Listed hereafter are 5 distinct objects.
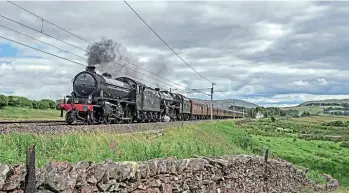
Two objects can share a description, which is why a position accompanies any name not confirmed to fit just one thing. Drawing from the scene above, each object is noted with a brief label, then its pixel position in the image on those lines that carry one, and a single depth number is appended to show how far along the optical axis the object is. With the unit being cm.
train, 2574
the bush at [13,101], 5434
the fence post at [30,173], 668
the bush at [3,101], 5200
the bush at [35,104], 6001
